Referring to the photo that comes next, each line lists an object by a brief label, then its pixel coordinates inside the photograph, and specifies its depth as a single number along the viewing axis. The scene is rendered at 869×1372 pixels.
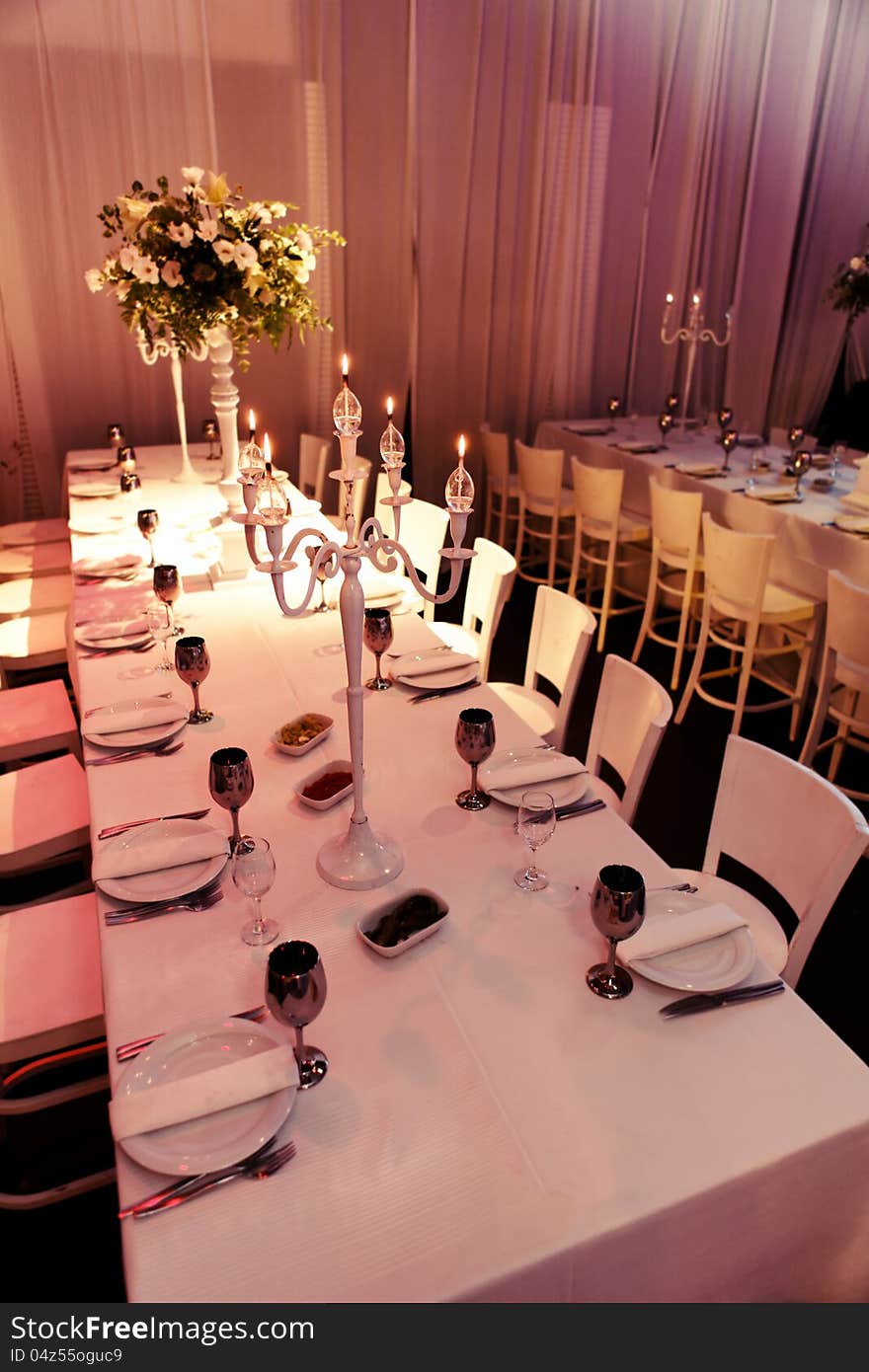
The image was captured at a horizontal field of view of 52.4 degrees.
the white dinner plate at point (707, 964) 1.27
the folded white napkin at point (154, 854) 1.49
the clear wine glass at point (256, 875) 1.32
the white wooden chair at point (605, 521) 4.26
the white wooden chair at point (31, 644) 3.09
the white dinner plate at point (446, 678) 2.14
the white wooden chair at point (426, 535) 3.35
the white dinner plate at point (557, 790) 1.69
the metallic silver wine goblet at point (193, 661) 1.87
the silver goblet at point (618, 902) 1.21
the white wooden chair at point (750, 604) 3.36
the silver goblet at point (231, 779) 1.48
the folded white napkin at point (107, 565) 2.85
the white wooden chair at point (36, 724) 2.52
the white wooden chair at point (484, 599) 2.83
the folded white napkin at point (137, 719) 1.92
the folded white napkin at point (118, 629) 2.40
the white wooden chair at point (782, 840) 1.58
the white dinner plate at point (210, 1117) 1.03
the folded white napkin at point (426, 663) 2.19
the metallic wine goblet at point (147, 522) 2.73
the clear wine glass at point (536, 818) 1.44
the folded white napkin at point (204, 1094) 1.05
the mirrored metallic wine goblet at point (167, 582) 2.25
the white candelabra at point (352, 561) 1.39
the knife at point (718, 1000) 1.24
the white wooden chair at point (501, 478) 4.96
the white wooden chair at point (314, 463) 4.57
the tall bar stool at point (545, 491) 4.62
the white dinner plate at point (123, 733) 1.88
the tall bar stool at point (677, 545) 3.84
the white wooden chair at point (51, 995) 1.57
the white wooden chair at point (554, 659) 2.39
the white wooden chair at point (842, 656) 2.85
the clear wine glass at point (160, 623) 2.37
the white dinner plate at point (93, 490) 3.66
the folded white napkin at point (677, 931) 1.30
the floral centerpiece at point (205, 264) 2.76
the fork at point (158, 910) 1.41
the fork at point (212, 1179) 0.98
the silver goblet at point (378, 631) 2.00
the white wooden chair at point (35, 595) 3.46
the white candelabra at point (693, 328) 4.77
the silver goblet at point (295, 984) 1.06
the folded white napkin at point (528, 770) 1.73
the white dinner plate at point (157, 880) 1.45
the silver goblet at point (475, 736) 1.63
